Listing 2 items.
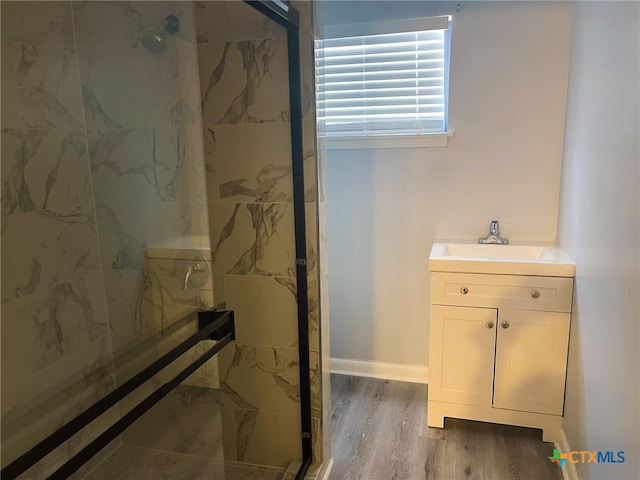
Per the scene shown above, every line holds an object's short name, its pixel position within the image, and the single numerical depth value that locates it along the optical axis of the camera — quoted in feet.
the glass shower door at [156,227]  5.28
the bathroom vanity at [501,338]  6.76
